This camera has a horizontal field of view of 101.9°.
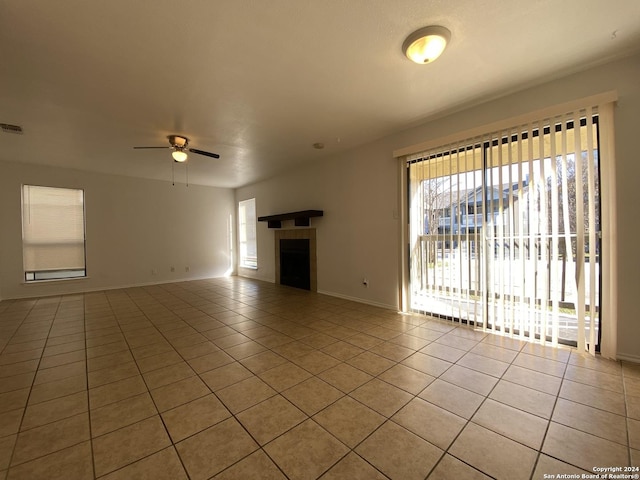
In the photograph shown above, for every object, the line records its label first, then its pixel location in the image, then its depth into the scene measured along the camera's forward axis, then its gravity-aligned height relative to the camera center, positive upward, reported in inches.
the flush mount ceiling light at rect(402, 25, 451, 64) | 76.0 +59.1
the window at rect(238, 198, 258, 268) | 296.4 +9.3
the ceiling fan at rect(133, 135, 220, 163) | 148.5 +56.9
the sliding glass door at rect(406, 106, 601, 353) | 96.0 +3.1
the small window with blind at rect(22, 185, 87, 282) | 203.9 +9.2
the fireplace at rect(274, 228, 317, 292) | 215.6 -16.0
